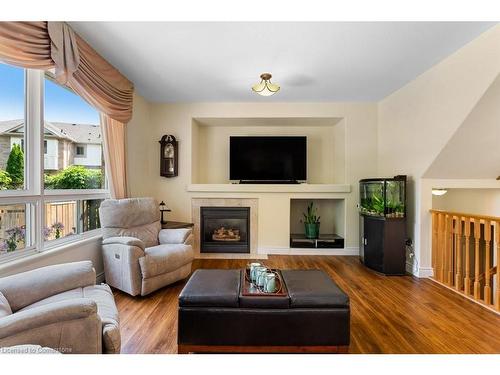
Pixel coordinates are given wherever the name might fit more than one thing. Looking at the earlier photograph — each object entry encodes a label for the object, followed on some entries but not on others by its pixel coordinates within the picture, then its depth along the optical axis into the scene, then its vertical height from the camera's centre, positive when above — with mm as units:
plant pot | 4344 -802
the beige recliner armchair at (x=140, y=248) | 2482 -735
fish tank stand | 3260 -581
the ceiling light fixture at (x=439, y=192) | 3412 -81
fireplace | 4172 -797
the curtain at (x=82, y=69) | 1726 +1040
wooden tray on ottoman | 1654 -750
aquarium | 3264 -155
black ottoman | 1598 -928
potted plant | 4348 -702
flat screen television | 4324 +503
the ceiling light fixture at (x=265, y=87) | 3002 +1239
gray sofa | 1062 -666
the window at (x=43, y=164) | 1997 +204
